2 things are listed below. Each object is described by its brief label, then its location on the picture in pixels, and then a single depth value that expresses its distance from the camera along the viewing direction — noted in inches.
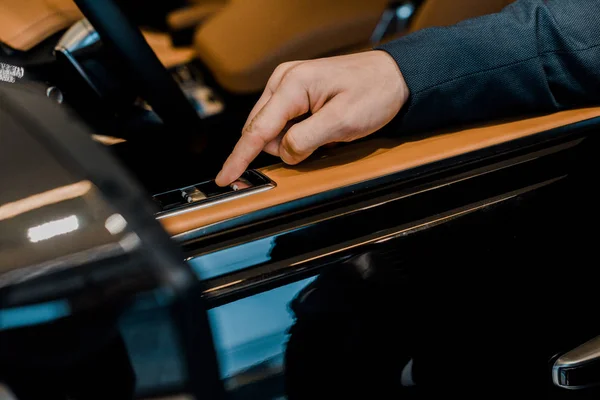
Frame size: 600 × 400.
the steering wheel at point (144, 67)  48.5
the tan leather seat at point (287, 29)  53.8
